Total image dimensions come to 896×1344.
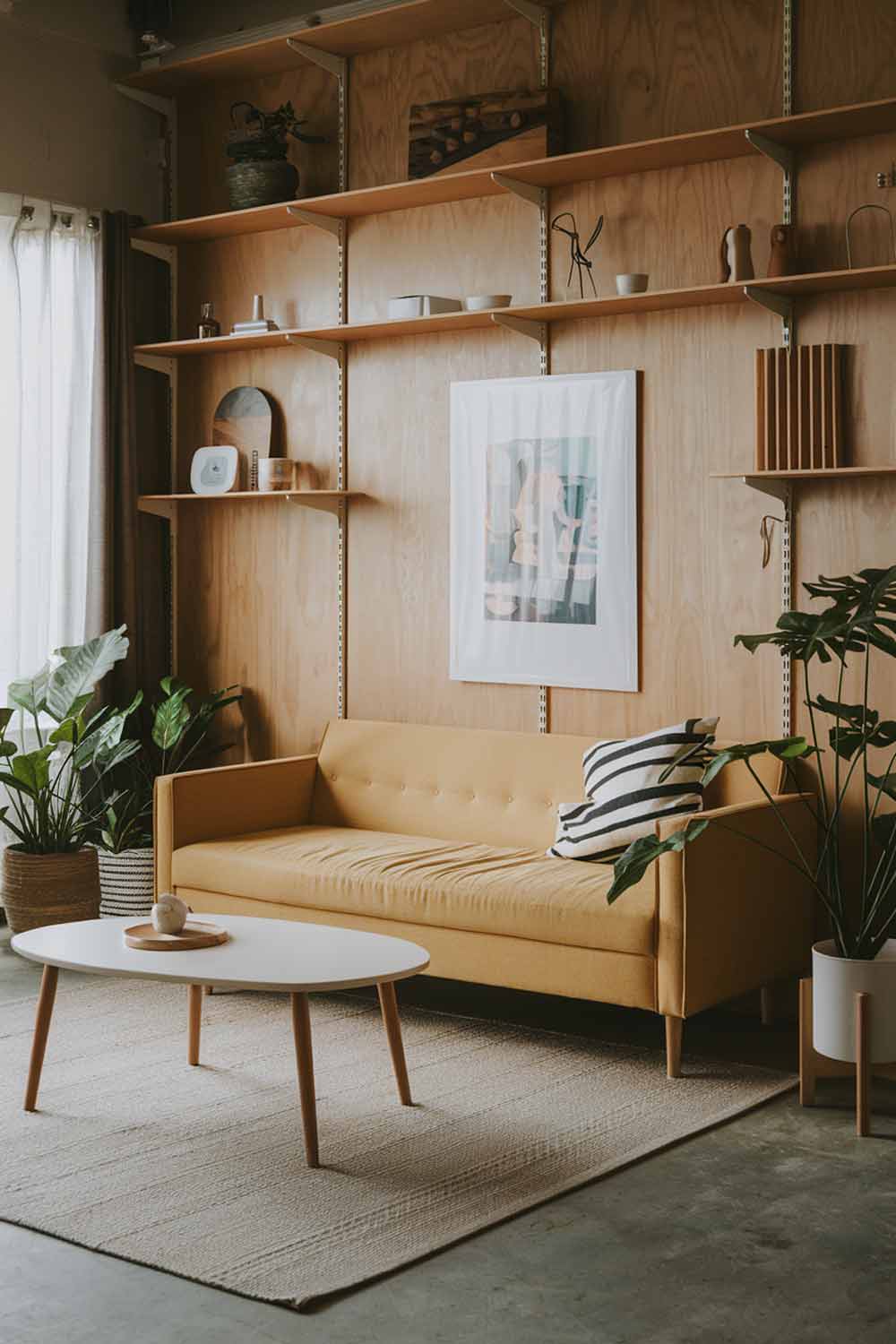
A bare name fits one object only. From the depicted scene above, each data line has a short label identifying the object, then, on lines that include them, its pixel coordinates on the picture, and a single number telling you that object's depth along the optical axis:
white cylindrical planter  3.55
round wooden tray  3.50
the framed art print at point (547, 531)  4.78
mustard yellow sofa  3.85
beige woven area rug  2.86
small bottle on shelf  5.59
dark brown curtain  5.66
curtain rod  5.55
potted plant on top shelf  5.38
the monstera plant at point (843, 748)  3.51
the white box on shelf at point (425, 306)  4.98
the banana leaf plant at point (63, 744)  5.11
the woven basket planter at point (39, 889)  5.09
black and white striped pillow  4.23
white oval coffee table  3.24
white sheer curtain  5.43
